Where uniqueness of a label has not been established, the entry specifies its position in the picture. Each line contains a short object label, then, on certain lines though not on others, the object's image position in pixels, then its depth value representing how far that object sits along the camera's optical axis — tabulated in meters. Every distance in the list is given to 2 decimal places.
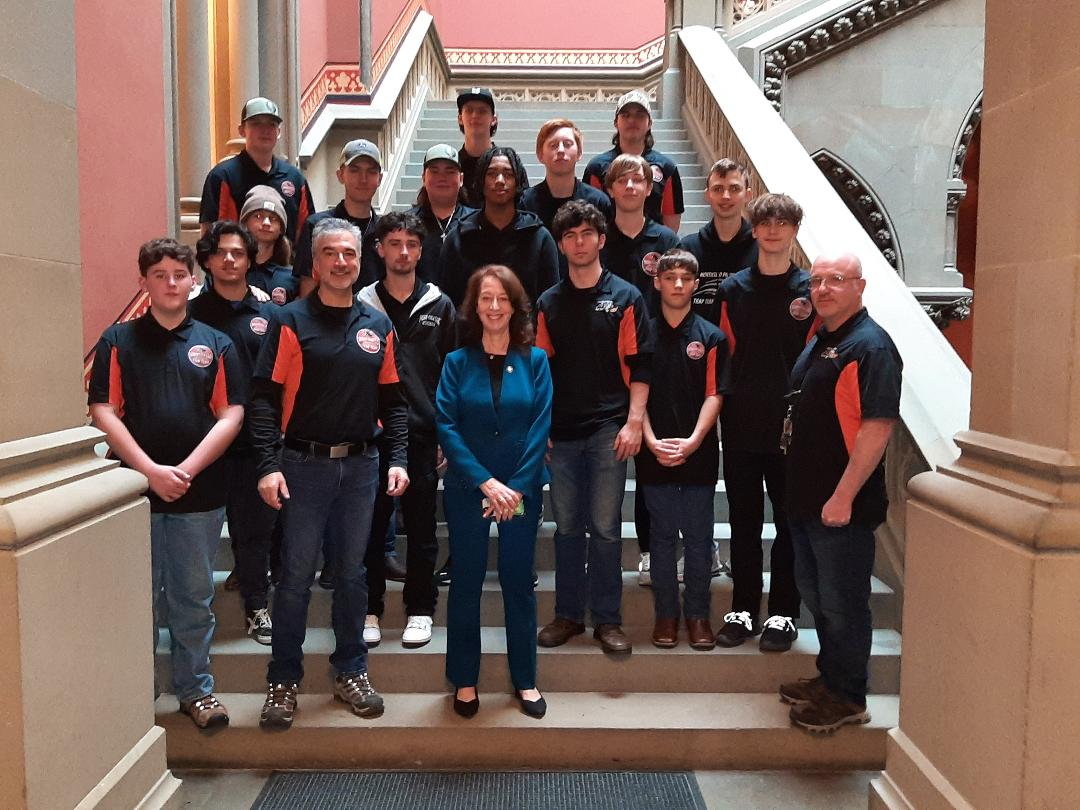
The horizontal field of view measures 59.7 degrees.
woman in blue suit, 3.75
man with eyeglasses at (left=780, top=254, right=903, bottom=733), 3.49
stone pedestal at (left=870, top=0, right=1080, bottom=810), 2.32
